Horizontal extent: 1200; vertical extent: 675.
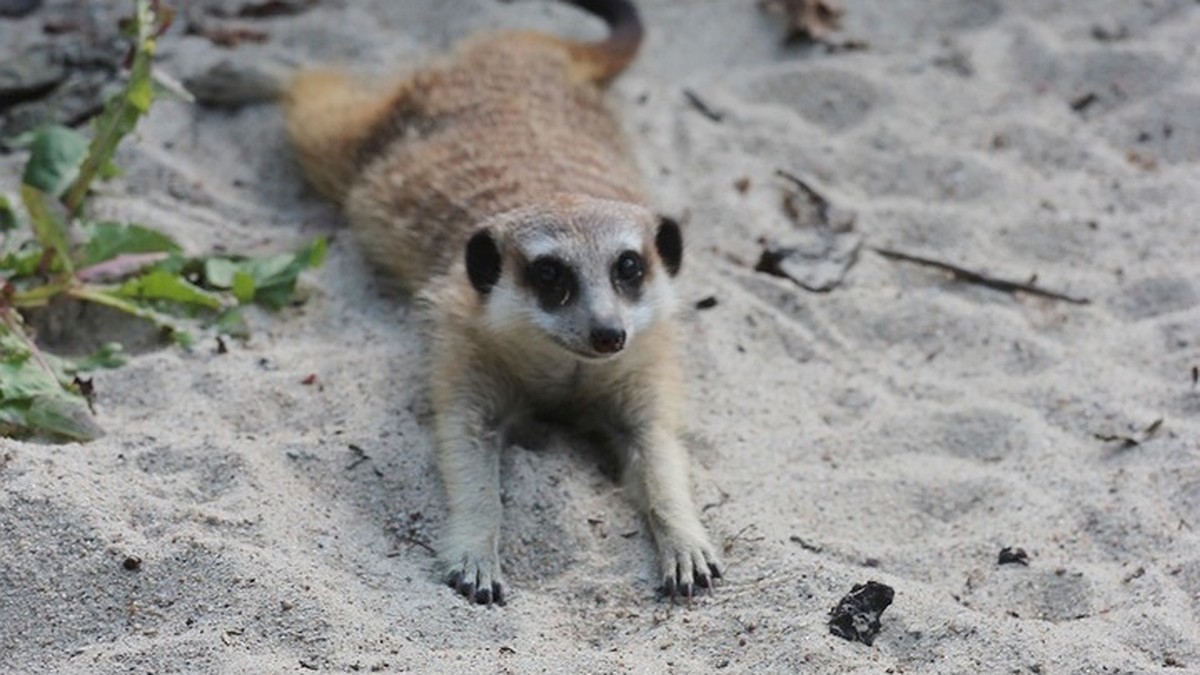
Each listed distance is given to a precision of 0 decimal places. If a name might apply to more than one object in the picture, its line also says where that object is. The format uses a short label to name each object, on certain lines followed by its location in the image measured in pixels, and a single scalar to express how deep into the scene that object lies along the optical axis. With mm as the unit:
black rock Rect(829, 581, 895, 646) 4855
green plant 6469
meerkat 5738
